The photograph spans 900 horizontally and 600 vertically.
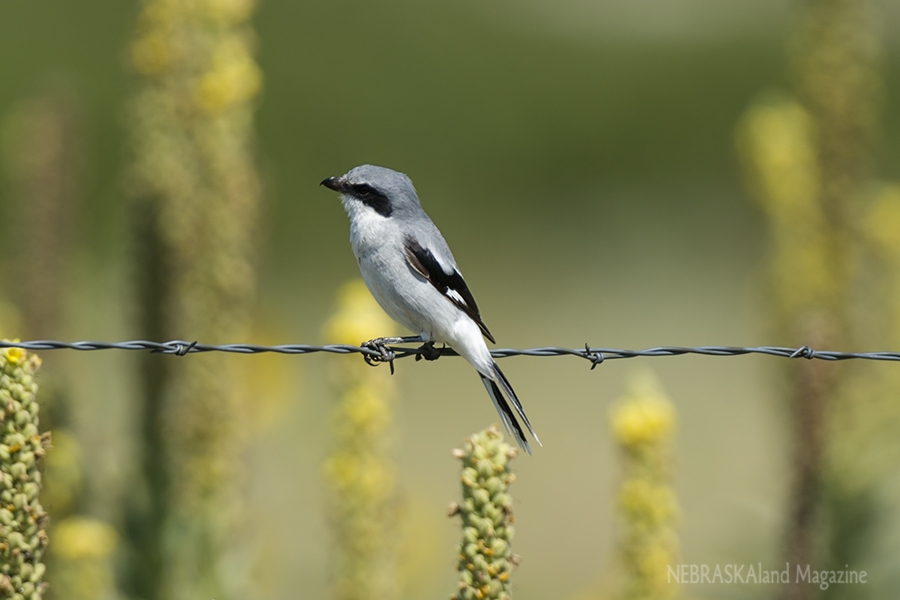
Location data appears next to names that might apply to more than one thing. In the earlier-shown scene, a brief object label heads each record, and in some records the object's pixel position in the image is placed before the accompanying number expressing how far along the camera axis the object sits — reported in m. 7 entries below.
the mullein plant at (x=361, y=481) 8.92
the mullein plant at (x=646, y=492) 7.77
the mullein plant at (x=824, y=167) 14.09
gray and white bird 7.90
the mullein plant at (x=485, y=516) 5.21
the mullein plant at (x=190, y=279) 9.37
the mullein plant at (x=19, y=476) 4.97
